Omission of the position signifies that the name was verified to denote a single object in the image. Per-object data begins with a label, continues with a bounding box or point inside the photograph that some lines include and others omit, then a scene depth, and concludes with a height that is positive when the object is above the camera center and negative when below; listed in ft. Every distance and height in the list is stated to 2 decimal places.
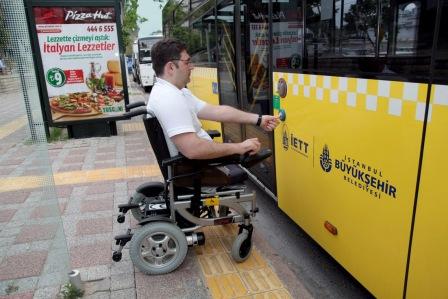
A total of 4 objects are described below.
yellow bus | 5.35 -1.50
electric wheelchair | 8.73 -3.76
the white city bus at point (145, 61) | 58.39 -1.77
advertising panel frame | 20.90 +0.11
